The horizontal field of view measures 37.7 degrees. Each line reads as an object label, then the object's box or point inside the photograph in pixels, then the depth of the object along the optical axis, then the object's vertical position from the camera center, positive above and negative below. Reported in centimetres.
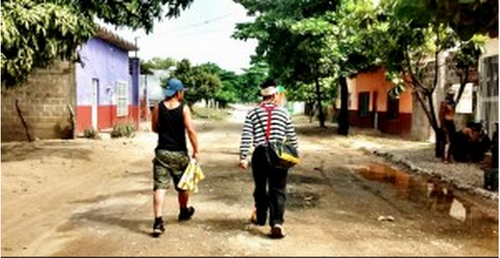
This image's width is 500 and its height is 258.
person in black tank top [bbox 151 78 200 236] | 777 -45
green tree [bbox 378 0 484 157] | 1584 +105
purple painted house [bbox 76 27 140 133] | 2597 +31
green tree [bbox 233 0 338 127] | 2642 +215
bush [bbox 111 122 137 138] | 2580 -143
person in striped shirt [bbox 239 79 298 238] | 770 -48
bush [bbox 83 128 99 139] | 2434 -144
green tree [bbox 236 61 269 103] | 7962 +126
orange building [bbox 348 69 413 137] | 2797 -48
